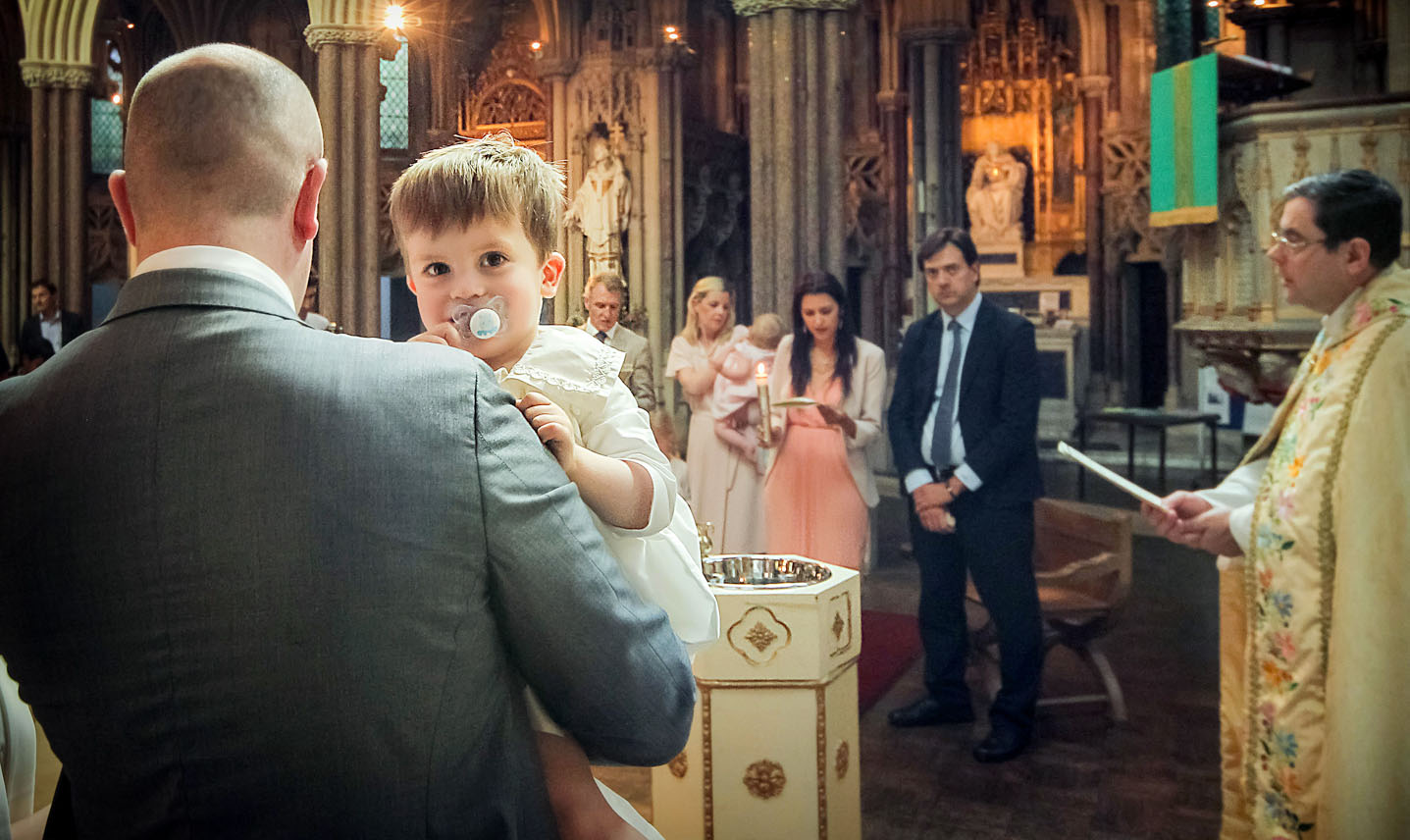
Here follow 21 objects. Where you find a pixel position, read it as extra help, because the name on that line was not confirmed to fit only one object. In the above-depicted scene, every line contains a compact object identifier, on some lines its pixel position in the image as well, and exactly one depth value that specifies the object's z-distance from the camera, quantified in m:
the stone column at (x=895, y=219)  13.54
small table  8.95
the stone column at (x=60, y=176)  9.66
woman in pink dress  4.52
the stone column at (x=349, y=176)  7.86
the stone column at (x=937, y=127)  10.30
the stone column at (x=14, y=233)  11.73
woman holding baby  5.07
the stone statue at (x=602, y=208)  9.88
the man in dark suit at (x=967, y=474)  3.59
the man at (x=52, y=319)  8.69
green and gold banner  6.91
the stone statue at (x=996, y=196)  13.89
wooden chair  3.91
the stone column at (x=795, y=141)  6.16
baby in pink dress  5.05
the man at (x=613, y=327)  4.56
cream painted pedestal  2.38
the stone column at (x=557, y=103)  10.38
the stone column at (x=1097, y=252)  13.17
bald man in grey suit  0.89
